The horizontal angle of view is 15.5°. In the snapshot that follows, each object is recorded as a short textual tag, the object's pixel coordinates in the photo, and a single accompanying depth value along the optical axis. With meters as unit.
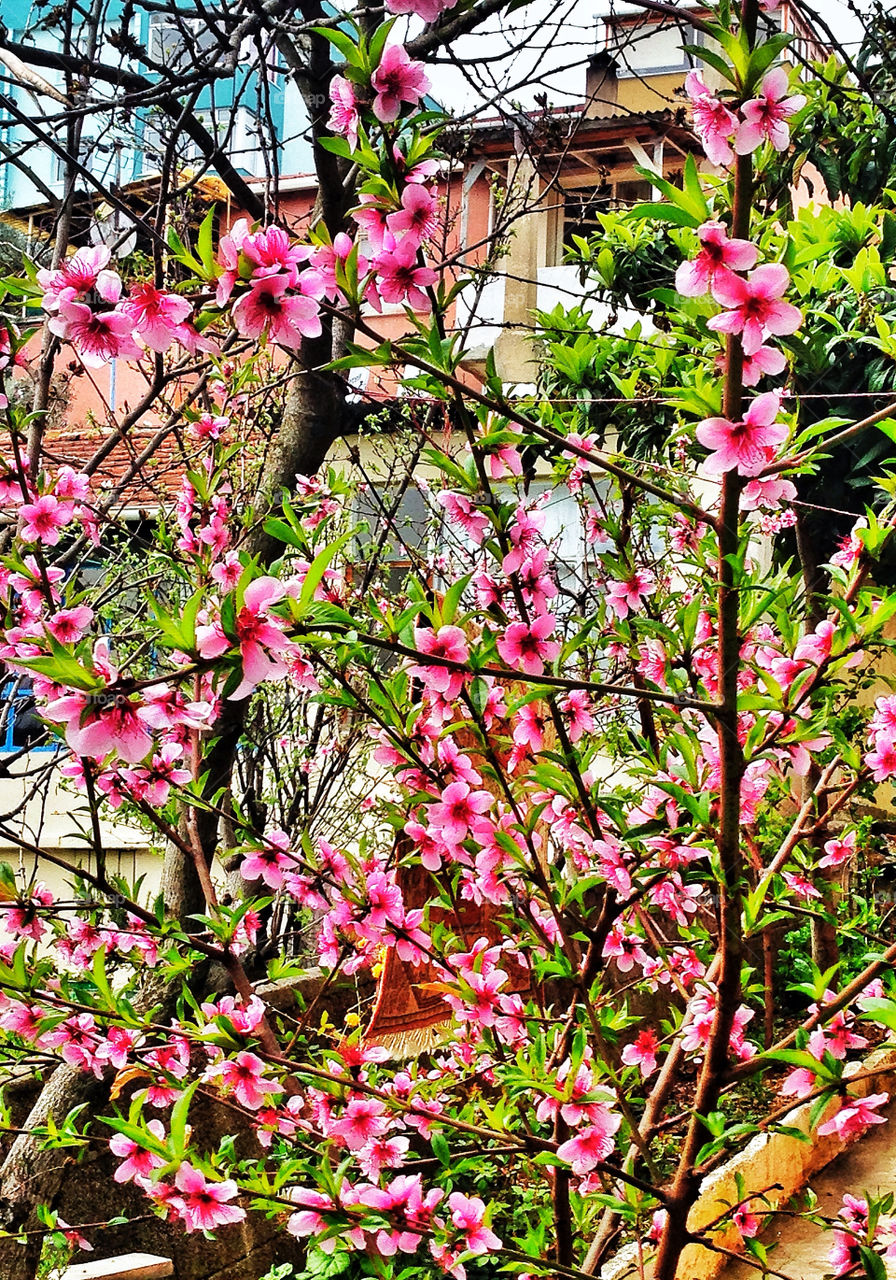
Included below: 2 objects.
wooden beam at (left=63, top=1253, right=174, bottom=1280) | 1.89
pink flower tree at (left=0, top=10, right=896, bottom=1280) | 1.26
